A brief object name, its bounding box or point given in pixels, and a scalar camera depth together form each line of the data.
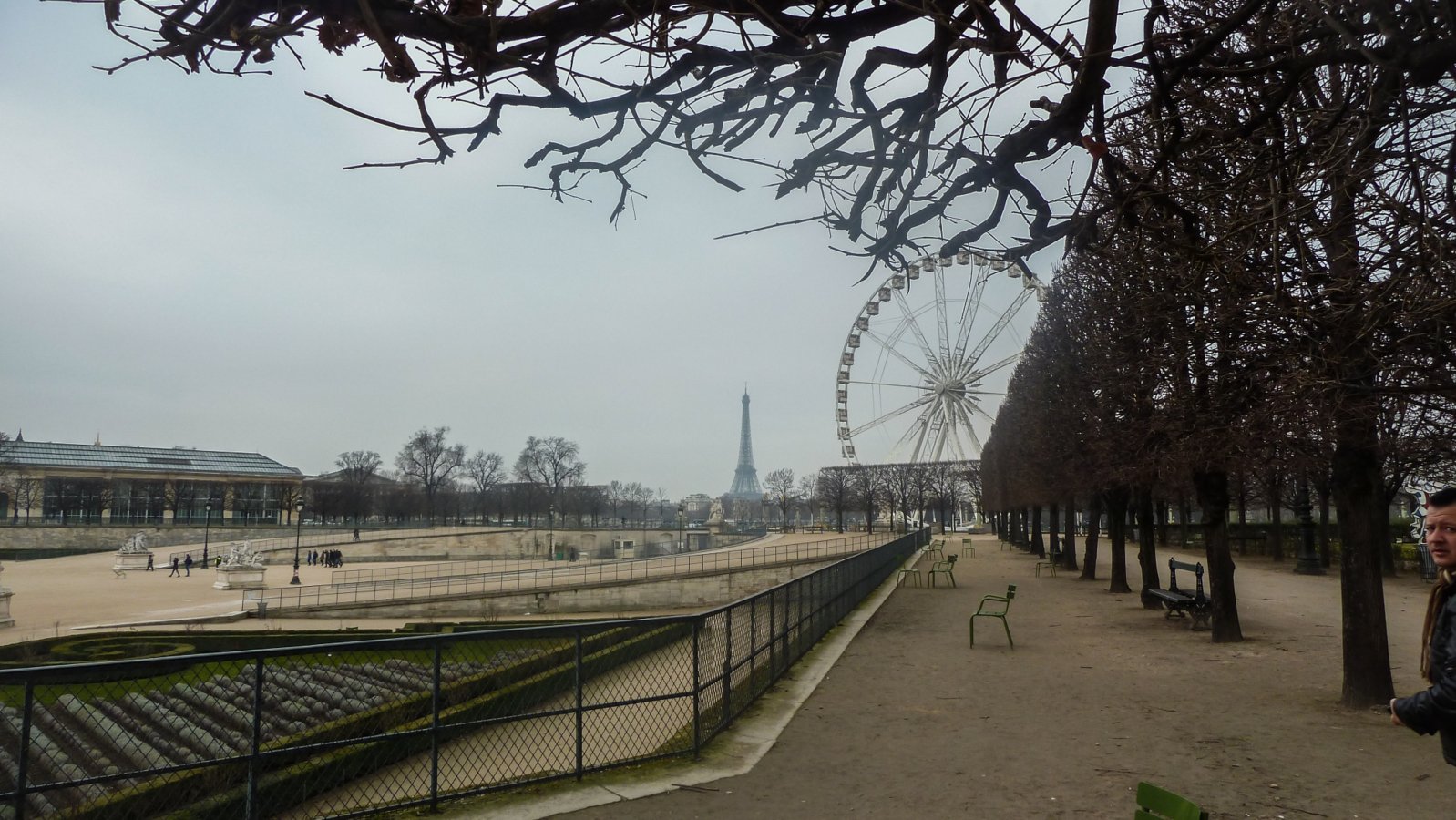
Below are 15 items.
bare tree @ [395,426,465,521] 97.44
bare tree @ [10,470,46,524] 79.62
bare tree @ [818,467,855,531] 83.62
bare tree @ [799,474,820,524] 112.41
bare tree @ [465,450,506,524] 107.19
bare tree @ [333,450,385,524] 95.62
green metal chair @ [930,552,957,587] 26.53
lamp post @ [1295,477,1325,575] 28.41
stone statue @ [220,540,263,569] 43.81
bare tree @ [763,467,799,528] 109.96
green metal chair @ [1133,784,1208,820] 3.35
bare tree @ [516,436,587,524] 101.25
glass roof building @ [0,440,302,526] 82.75
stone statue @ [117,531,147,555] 56.28
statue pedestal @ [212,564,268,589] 42.88
